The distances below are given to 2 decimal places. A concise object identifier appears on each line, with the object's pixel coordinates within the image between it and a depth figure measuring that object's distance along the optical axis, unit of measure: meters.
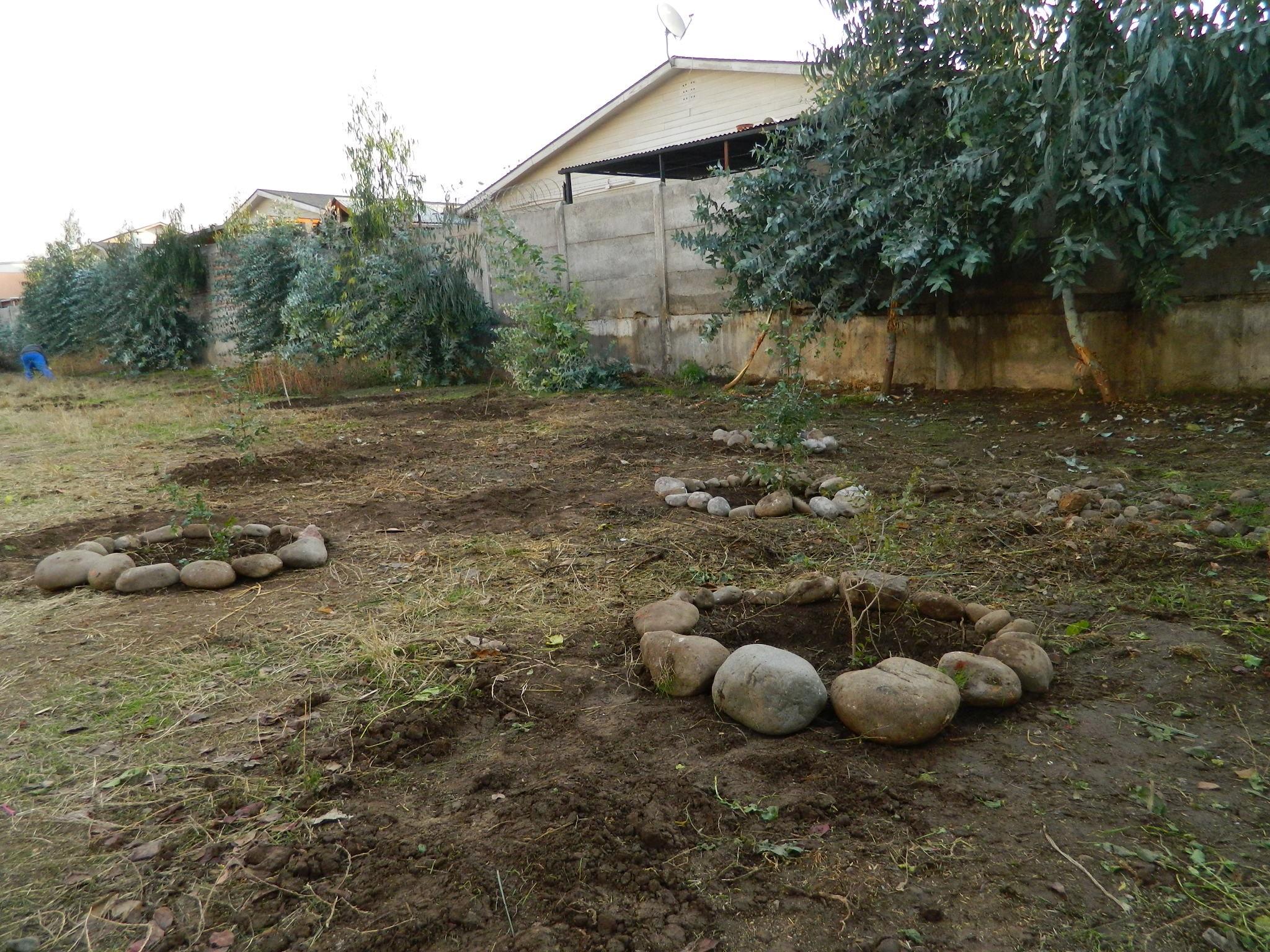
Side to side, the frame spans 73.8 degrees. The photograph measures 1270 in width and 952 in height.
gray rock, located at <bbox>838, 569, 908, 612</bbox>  2.69
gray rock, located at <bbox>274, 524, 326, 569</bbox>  3.62
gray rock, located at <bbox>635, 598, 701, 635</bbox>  2.64
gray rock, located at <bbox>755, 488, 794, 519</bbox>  4.04
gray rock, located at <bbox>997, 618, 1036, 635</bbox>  2.47
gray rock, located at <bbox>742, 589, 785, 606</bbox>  2.85
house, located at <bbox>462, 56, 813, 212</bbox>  13.03
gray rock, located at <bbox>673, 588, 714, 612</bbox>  2.88
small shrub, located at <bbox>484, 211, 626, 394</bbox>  9.46
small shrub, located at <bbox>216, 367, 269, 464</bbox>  5.58
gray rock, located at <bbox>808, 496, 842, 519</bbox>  3.97
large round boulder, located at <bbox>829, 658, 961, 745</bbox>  2.01
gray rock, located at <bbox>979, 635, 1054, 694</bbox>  2.21
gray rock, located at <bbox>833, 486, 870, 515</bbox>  3.96
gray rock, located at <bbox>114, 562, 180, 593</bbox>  3.39
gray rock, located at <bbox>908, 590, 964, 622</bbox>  2.66
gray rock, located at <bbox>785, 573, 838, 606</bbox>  2.80
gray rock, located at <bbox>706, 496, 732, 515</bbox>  4.13
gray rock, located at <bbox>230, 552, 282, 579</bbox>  3.50
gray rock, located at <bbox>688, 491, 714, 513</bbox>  4.25
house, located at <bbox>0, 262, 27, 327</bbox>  43.41
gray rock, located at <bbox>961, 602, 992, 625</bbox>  2.62
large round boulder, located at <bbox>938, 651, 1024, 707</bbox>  2.14
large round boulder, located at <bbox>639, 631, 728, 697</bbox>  2.33
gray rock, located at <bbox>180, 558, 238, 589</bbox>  3.41
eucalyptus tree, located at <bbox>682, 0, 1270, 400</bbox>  4.82
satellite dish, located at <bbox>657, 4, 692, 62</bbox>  14.30
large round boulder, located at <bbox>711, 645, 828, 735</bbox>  2.12
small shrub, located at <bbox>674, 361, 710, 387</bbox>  9.02
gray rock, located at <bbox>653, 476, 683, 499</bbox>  4.46
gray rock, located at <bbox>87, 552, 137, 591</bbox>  3.43
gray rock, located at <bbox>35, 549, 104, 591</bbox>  3.43
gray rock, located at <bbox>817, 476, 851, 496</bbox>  4.30
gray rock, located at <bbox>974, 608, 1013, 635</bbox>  2.54
